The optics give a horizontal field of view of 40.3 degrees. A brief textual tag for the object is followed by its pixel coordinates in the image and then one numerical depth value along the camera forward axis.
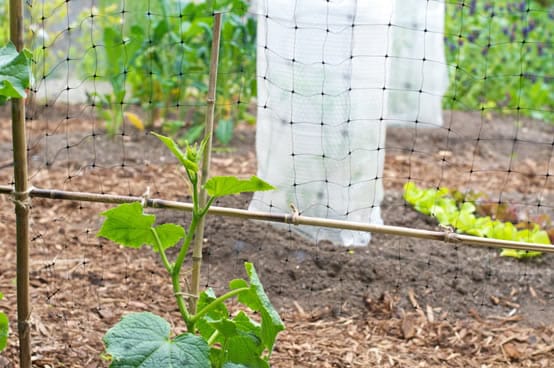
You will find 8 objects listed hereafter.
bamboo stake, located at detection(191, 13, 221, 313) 2.18
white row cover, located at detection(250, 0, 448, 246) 2.96
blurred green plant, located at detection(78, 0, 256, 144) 4.38
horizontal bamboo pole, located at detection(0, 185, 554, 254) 2.27
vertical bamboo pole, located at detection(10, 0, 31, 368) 1.97
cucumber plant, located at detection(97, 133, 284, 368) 1.78
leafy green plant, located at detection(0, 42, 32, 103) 1.79
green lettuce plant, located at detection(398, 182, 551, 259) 3.24
